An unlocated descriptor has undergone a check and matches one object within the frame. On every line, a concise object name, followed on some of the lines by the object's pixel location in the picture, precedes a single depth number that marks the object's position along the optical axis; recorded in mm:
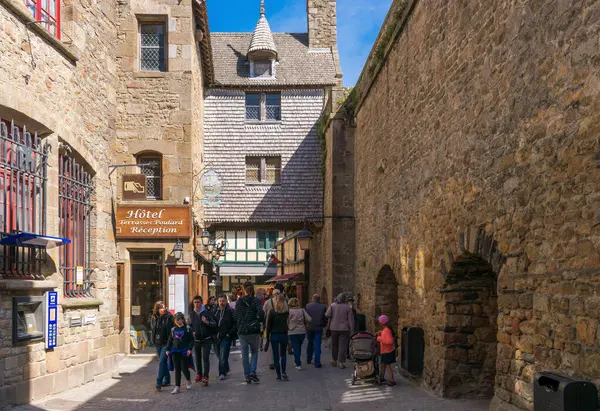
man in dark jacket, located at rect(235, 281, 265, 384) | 11484
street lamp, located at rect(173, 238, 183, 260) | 16828
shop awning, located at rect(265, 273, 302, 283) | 27156
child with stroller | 11008
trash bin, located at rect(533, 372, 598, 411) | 4902
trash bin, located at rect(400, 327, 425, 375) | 10391
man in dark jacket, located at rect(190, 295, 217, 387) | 11438
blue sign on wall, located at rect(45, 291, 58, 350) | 10102
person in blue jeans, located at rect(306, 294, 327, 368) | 14070
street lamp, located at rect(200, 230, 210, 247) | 19344
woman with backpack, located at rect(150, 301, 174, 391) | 10875
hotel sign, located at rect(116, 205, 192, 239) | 16875
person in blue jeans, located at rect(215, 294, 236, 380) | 11648
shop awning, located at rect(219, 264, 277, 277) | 36156
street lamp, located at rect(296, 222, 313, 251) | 20453
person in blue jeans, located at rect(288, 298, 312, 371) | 13062
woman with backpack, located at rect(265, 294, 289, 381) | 12016
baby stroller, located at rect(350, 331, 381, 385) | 10938
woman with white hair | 13438
